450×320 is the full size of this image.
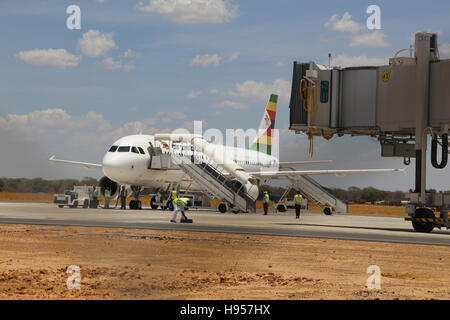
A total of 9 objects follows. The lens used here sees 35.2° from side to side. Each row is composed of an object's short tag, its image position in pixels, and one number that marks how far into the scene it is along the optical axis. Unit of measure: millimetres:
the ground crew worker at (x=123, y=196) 57084
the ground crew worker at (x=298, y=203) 48312
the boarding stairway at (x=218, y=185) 55500
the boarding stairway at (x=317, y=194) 68438
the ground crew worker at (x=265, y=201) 57075
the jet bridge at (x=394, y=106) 34438
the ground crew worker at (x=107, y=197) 57375
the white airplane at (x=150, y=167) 54281
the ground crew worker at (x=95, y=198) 58269
